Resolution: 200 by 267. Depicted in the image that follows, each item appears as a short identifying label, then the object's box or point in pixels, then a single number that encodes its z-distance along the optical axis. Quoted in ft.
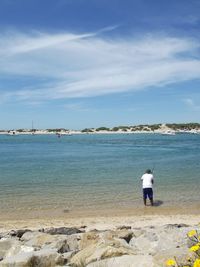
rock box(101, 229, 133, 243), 18.45
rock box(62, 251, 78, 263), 13.87
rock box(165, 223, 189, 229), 22.84
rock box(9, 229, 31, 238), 23.37
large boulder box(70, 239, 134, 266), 13.04
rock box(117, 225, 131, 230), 24.48
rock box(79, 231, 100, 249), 16.76
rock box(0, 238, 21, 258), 16.47
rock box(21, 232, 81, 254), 16.48
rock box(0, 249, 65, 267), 12.89
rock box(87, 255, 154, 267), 11.06
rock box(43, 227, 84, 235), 22.65
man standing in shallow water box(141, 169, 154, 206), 34.11
